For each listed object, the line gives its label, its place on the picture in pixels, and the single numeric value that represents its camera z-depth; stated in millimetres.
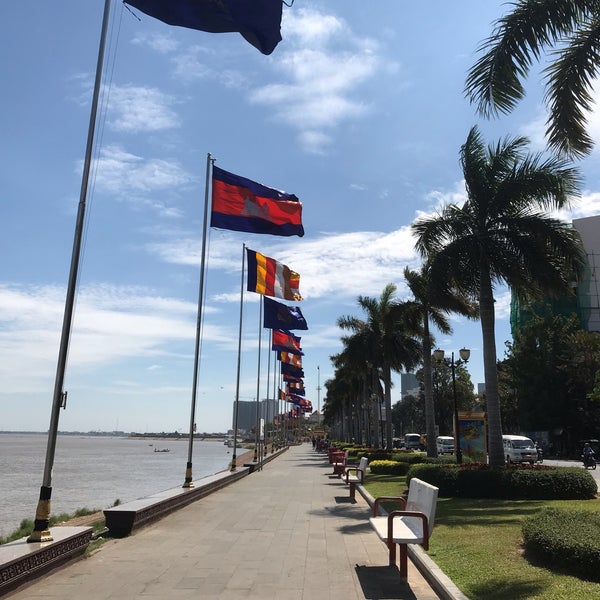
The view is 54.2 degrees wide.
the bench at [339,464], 23500
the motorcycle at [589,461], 32844
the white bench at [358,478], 15931
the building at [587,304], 66750
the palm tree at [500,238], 16422
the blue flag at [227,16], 7176
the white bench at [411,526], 6922
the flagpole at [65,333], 7617
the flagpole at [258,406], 34322
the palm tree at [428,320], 23516
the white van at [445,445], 48688
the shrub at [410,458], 26530
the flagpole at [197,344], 17438
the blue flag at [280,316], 27438
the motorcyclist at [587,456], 32844
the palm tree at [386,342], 33947
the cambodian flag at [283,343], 32344
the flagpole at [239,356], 27906
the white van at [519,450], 34306
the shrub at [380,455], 30328
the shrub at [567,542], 6332
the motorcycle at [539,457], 35538
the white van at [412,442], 62712
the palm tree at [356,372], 38794
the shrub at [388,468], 24616
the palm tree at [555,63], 8727
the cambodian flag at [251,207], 16328
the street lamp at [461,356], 23289
